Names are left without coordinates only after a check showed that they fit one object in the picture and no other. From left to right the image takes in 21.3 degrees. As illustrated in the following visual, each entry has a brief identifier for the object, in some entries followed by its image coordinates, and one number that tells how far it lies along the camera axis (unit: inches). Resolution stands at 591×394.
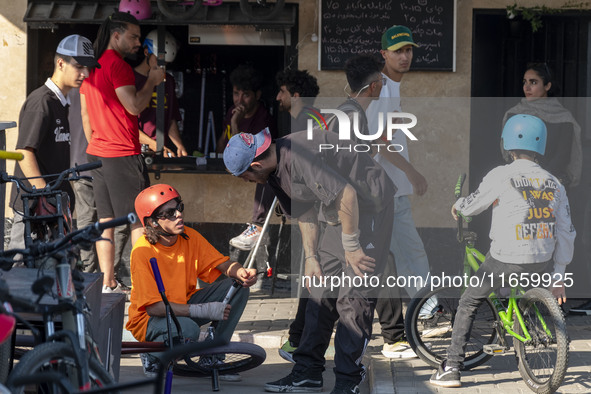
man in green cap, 418.2
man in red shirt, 471.8
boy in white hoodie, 362.7
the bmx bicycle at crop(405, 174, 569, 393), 352.8
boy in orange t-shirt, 373.4
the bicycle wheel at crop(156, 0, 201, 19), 520.5
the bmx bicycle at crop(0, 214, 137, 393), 221.7
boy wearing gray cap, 431.0
